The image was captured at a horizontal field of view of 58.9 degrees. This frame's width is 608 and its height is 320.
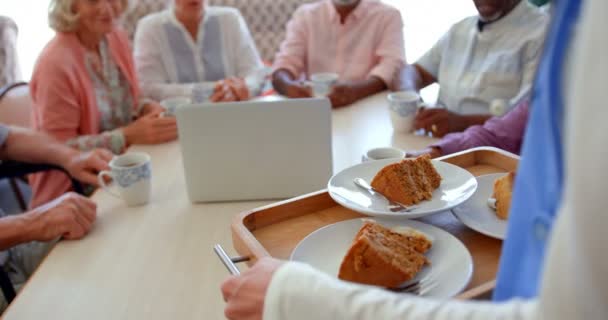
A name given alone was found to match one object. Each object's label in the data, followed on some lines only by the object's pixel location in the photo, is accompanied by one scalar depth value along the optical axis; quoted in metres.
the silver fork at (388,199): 0.77
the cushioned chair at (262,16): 2.81
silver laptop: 1.06
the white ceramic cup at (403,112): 1.44
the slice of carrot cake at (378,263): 0.63
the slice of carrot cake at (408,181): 0.79
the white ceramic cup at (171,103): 1.63
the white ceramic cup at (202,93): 1.78
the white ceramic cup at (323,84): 1.69
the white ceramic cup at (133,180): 1.13
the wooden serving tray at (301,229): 0.70
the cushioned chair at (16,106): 1.86
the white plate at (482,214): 0.73
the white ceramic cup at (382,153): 1.11
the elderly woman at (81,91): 1.57
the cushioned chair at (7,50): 2.35
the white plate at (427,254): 0.63
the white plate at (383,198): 0.75
